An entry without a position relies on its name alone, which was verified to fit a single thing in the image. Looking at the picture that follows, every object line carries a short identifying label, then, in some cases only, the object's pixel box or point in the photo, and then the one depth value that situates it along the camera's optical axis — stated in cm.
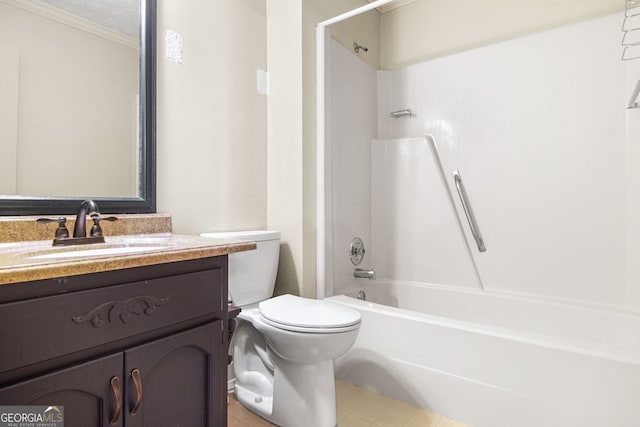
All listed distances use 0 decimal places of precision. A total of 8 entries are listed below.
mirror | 113
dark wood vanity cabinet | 66
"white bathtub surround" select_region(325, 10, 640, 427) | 136
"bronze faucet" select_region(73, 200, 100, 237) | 108
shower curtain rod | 175
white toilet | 130
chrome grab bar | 221
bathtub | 122
